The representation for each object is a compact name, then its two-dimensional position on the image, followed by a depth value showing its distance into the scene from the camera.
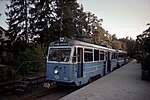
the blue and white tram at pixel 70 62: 10.89
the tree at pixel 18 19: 32.59
